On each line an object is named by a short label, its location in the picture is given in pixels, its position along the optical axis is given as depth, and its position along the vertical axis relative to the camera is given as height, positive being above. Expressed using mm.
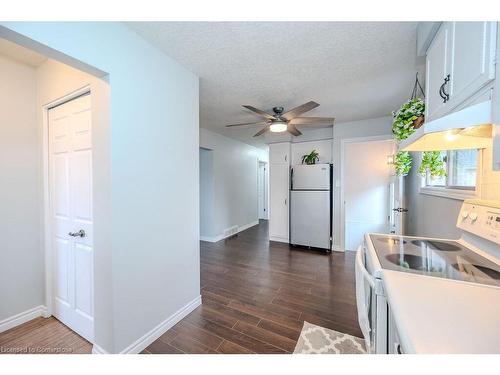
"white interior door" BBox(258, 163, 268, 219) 6961 -289
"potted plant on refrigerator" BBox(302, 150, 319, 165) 4109 +499
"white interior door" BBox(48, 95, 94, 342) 1633 -258
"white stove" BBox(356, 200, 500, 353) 910 -409
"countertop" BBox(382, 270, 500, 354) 521 -407
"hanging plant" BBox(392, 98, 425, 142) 1409 +455
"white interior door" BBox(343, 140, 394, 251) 3559 -110
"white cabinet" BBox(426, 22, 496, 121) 761 +545
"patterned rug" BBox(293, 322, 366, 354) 1552 -1274
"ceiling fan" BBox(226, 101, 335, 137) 2547 +822
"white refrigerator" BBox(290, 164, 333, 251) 3816 -448
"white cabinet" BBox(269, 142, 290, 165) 4410 +643
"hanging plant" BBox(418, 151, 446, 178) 1638 +168
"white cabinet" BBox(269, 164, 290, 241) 4457 -402
